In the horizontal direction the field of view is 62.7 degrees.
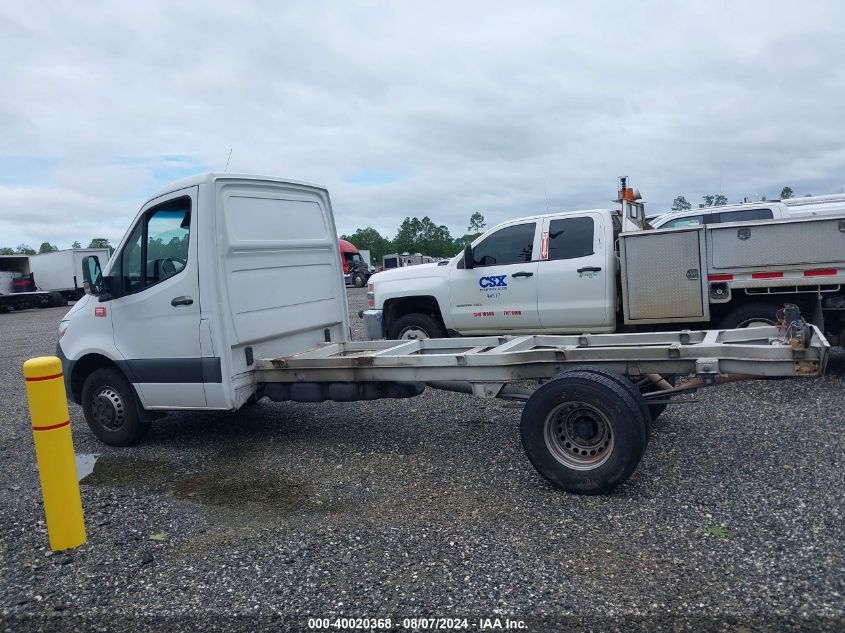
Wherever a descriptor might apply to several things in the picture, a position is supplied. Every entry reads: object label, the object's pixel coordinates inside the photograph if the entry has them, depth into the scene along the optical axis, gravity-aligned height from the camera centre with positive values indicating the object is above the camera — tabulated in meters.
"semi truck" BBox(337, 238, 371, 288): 37.87 -0.58
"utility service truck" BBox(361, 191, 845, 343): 7.31 -0.50
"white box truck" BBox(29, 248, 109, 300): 33.81 +0.52
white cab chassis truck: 4.57 -0.81
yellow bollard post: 4.07 -0.99
